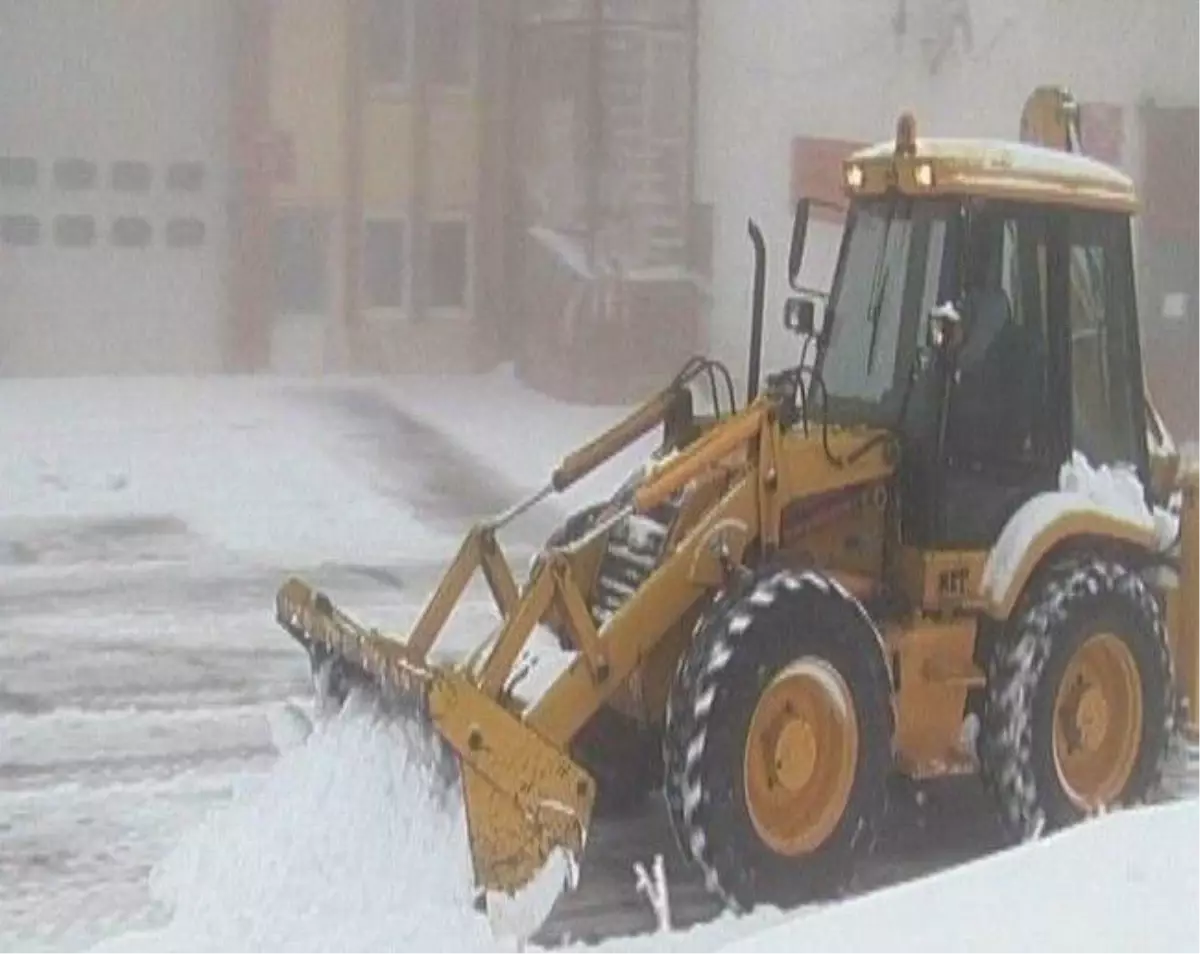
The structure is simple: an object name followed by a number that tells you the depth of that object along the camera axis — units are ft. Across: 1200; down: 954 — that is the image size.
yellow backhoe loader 40.11
